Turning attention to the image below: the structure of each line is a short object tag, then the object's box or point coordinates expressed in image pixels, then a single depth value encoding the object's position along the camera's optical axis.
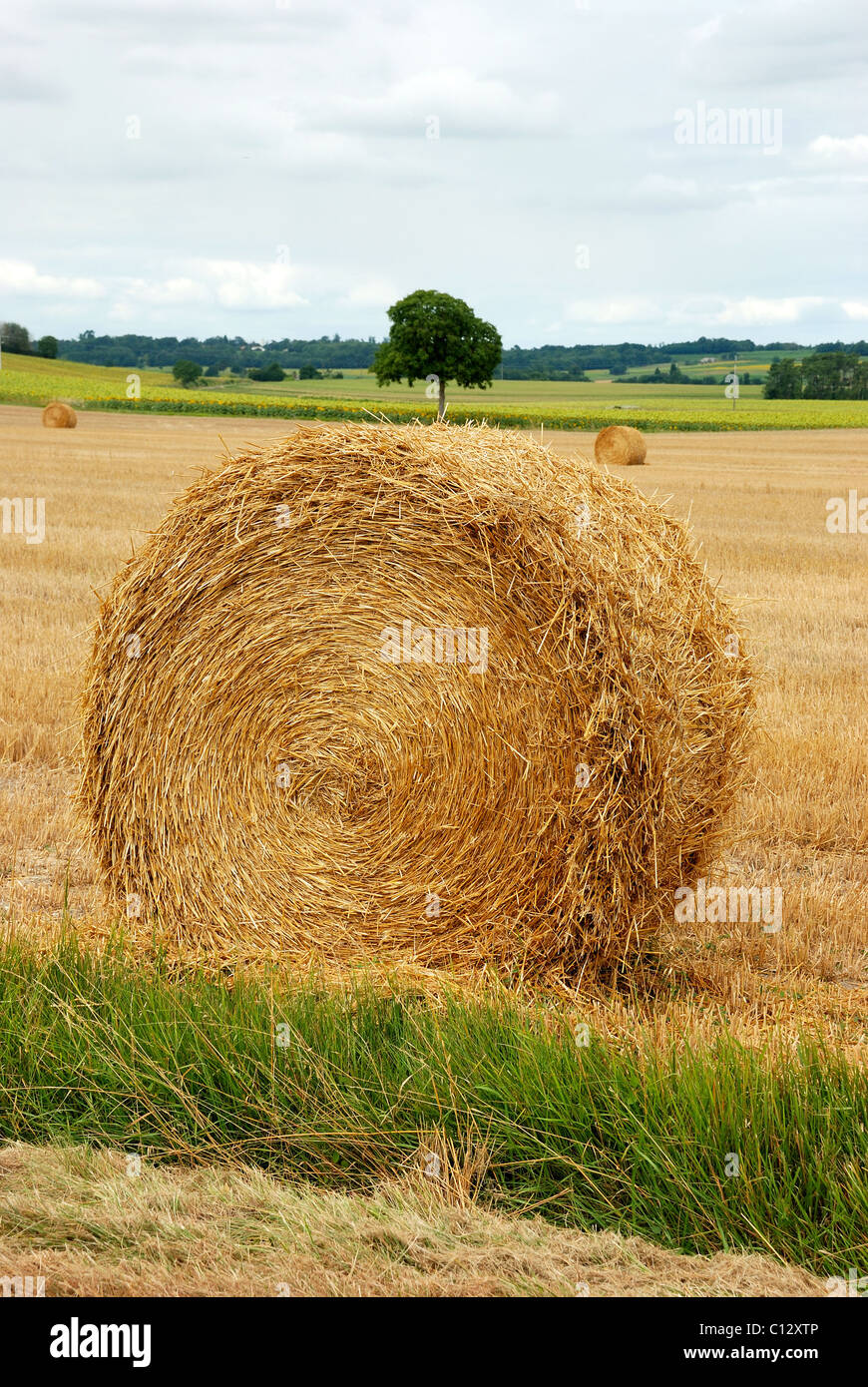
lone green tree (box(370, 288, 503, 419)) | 58.66
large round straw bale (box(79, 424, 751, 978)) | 4.85
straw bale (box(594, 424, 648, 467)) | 31.11
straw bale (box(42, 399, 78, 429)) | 43.16
